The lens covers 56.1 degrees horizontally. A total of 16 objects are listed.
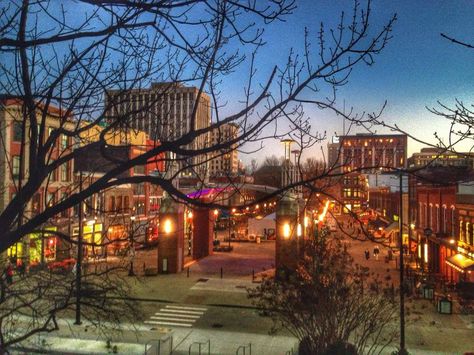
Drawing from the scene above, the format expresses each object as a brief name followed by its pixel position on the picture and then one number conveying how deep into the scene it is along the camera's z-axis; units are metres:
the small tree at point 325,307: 11.72
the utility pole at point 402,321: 15.09
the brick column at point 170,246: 31.83
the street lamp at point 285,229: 28.32
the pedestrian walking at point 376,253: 37.72
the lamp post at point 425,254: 35.31
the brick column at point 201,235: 38.30
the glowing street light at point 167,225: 31.80
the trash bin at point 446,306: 21.75
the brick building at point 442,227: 27.39
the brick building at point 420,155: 135.56
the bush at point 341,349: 11.38
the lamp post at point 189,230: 41.24
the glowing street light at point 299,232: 29.97
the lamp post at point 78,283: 6.09
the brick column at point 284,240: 28.97
